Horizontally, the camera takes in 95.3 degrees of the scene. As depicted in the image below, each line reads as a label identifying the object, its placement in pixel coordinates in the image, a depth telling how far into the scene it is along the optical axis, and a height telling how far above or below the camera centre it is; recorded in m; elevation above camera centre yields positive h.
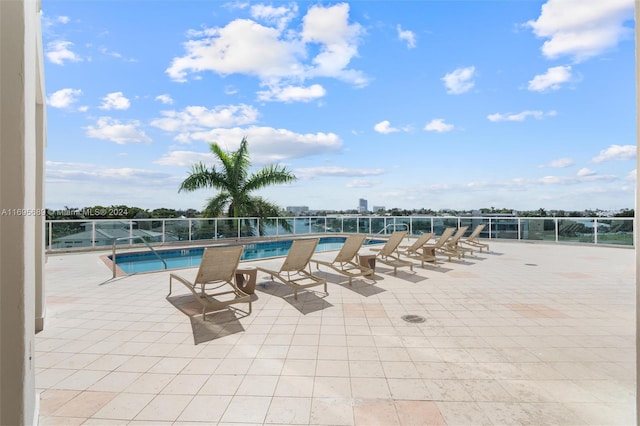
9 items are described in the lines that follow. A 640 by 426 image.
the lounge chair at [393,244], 7.42 -0.80
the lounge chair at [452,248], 8.94 -1.15
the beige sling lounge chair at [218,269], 4.20 -0.85
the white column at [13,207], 1.41 +0.04
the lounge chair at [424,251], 8.02 -1.10
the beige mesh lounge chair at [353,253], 6.42 -0.89
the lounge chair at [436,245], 8.49 -0.97
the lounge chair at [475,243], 10.77 -1.11
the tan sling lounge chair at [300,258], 5.36 -0.86
